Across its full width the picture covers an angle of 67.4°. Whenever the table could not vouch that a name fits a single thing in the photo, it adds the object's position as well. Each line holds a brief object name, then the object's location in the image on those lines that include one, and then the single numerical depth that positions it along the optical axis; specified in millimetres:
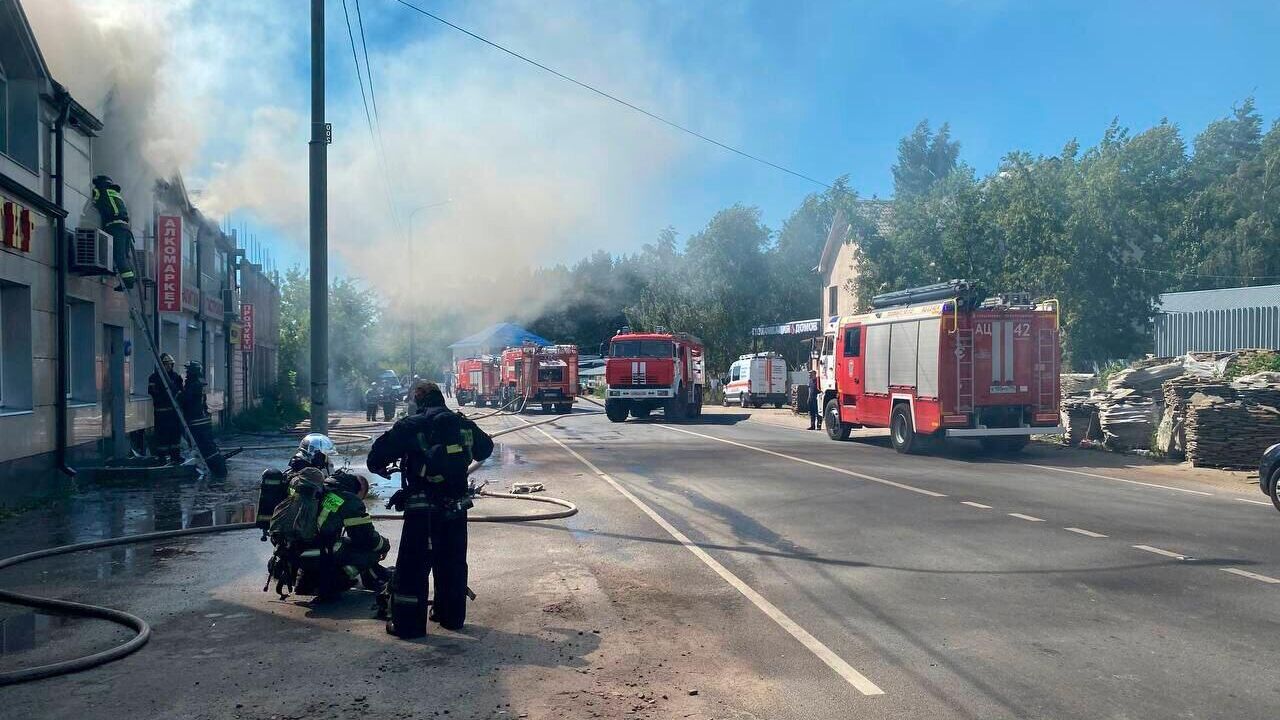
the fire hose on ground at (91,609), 5020
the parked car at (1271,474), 11242
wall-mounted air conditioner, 13766
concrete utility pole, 11797
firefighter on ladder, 14641
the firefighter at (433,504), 5949
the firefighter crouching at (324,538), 6418
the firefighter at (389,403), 31500
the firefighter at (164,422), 14523
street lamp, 35938
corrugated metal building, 29984
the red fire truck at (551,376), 39688
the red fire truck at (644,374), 30906
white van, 42094
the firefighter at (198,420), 14680
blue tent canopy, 58188
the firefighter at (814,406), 25094
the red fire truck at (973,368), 17656
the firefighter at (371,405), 31922
